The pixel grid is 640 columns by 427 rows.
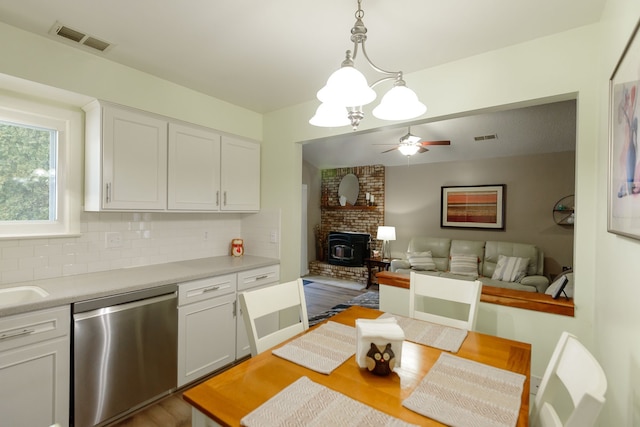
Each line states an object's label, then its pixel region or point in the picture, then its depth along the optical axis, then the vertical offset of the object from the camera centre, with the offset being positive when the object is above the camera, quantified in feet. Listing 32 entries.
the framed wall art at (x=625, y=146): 3.20 +0.82
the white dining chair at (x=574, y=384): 2.20 -1.51
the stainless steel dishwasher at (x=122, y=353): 5.92 -3.04
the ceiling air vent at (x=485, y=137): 14.93 +3.78
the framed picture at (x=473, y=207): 16.71 +0.33
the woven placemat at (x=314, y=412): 2.81 -1.94
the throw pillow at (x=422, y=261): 16.69 -2.68
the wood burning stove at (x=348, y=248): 20.92 -2.55
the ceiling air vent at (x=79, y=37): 5.82 +3.43
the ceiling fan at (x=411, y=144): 12.70 +2.88
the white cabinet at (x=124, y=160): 7.06 +1.21
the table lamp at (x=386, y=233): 18.30 -1.27
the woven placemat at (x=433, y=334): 4.54 -1.94
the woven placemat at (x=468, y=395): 2.89 -1.94
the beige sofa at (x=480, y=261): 14.19 -2.52
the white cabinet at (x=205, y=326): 7.55 -3.05
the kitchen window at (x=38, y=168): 6.69 +0.94
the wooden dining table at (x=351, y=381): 3.04 -1.96
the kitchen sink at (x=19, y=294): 6.05 -1.72
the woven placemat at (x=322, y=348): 3.91 -1.93
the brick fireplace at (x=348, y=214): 20.94 -0.20
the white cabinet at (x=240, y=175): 9.74 +1.18
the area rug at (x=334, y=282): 19.52 -4.75
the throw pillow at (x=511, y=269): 14.20 -2.63
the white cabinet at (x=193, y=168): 8.41 +1.20
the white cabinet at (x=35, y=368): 5.12 -2.81
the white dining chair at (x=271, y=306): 4.66 -1.62
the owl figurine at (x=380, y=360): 3.64 -1.77
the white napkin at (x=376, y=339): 3.71 -1.54
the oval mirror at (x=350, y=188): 21.89 +1.70
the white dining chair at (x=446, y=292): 5.54 -1.54
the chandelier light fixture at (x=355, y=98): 3.74 +1.53
